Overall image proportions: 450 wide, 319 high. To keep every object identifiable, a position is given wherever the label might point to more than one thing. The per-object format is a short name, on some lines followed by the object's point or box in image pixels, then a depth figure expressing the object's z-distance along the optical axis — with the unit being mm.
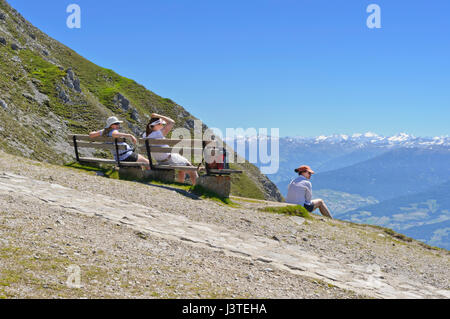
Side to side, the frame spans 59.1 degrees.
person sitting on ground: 18984
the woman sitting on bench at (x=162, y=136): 19219
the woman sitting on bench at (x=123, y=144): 19562
